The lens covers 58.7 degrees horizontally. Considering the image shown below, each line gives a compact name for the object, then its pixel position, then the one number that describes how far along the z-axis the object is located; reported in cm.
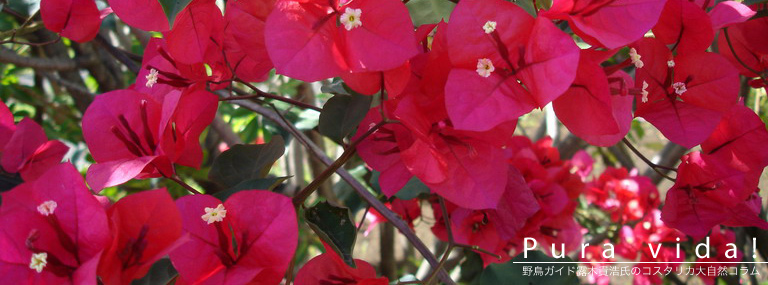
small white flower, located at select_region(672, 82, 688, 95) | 50
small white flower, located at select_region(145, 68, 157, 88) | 50
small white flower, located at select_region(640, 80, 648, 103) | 47
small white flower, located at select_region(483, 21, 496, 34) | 41
